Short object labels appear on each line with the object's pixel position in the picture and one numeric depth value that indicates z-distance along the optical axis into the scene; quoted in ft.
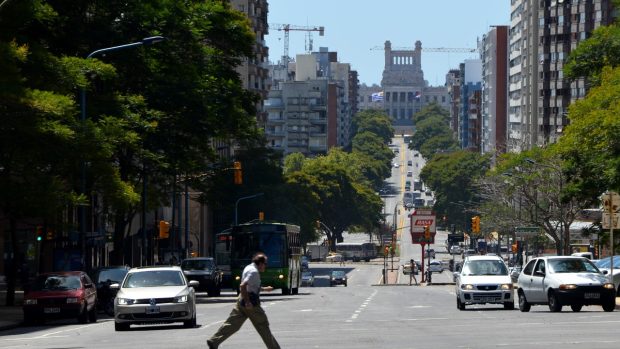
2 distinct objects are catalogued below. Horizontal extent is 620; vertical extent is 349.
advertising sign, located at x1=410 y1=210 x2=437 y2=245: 325.46
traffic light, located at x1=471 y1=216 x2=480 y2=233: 365.24
